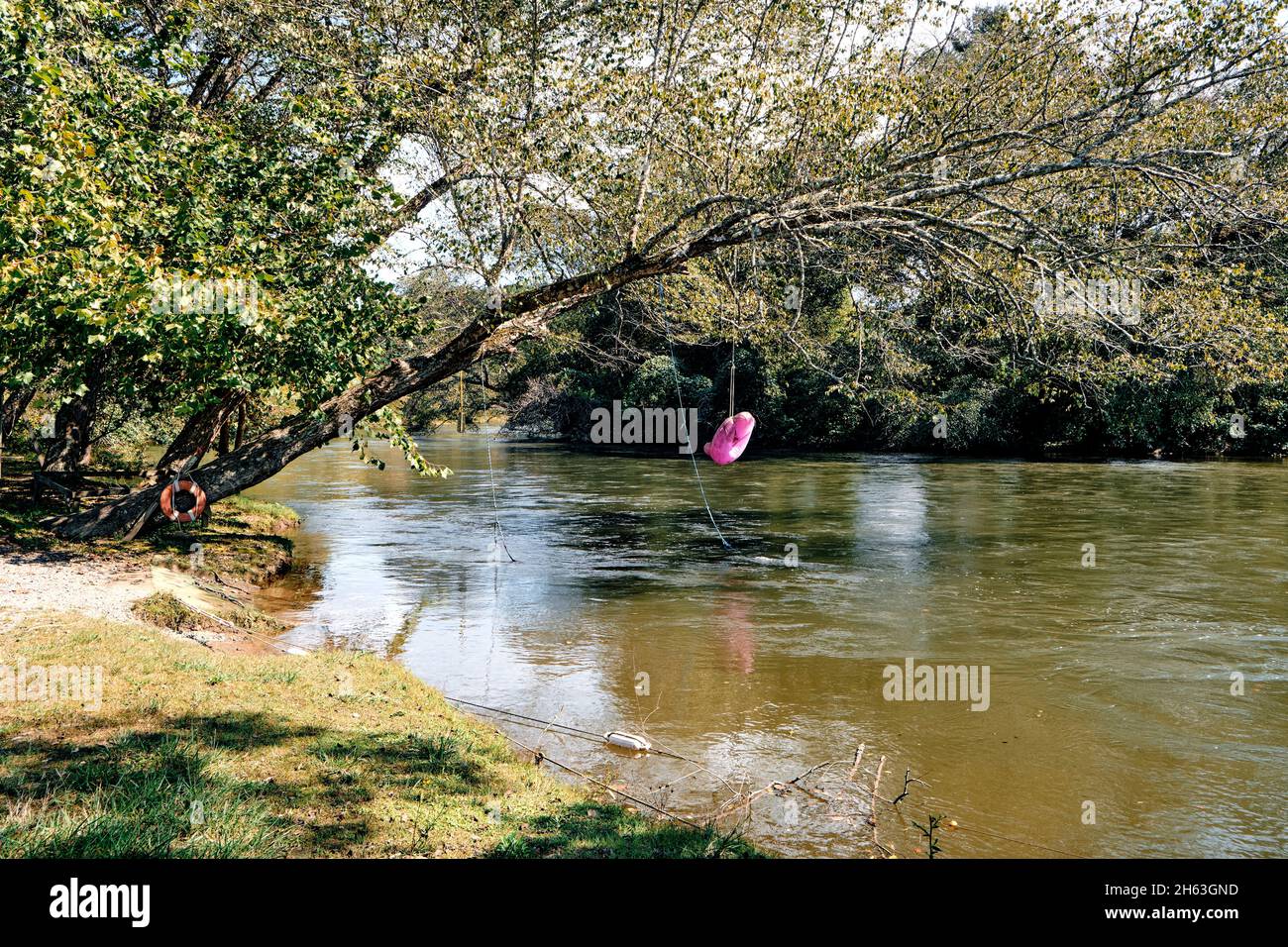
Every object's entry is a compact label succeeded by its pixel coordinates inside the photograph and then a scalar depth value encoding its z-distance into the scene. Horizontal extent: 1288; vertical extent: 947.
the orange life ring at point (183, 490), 15.81
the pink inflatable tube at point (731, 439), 12.92
